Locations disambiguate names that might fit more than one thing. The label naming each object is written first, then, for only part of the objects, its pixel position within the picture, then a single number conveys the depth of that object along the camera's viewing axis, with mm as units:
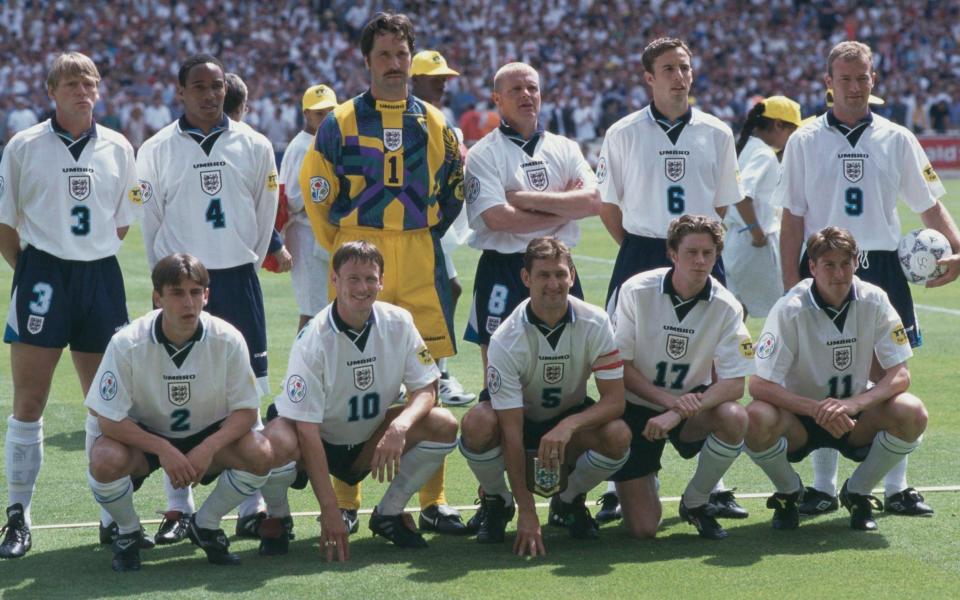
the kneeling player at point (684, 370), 11969
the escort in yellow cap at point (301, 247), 17250
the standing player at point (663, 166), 13352
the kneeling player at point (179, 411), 11117
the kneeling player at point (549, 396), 11773
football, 13242
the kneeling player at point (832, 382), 12055
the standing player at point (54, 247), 12203
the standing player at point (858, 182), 13305
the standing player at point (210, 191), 12703
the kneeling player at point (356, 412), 11453
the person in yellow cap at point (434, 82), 17250
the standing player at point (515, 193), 13477
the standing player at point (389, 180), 12687
